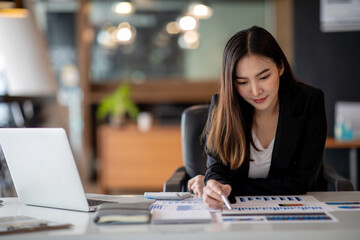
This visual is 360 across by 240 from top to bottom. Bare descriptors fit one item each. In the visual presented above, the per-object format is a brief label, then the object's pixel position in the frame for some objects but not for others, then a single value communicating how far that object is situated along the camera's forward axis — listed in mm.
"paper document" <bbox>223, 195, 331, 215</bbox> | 1688
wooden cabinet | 6320
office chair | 2773
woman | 2043
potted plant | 6633
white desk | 1410
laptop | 1653
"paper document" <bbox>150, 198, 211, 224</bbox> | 1542
